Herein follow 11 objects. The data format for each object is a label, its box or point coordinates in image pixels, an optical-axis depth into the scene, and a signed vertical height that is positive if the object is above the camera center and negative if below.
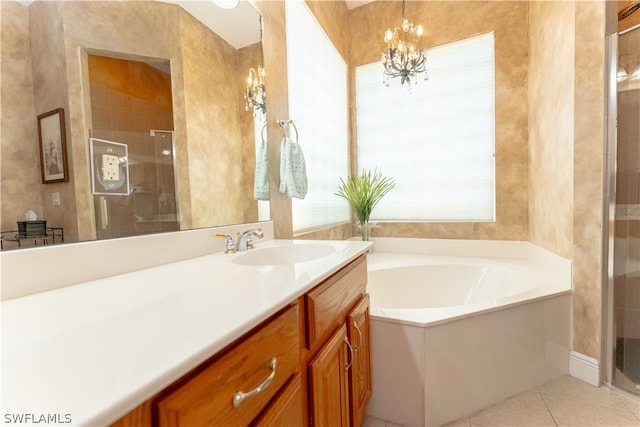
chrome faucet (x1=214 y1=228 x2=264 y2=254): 1.19 -0.16
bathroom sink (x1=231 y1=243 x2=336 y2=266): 1.22 -0.23
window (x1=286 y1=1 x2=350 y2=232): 1.95 +0.71
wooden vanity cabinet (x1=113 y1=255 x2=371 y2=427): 0.38 -0.33
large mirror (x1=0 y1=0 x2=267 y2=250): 0.68 +0.28
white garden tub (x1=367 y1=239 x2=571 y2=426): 1.31 -0.76
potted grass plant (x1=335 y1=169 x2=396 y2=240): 2.52 +0.05
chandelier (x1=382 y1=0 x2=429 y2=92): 2.16 +1.07
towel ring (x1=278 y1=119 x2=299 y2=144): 1.70 +0.48
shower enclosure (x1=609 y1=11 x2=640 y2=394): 1.44 -0.12
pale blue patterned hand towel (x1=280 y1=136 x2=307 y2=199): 1.65 +0.19
